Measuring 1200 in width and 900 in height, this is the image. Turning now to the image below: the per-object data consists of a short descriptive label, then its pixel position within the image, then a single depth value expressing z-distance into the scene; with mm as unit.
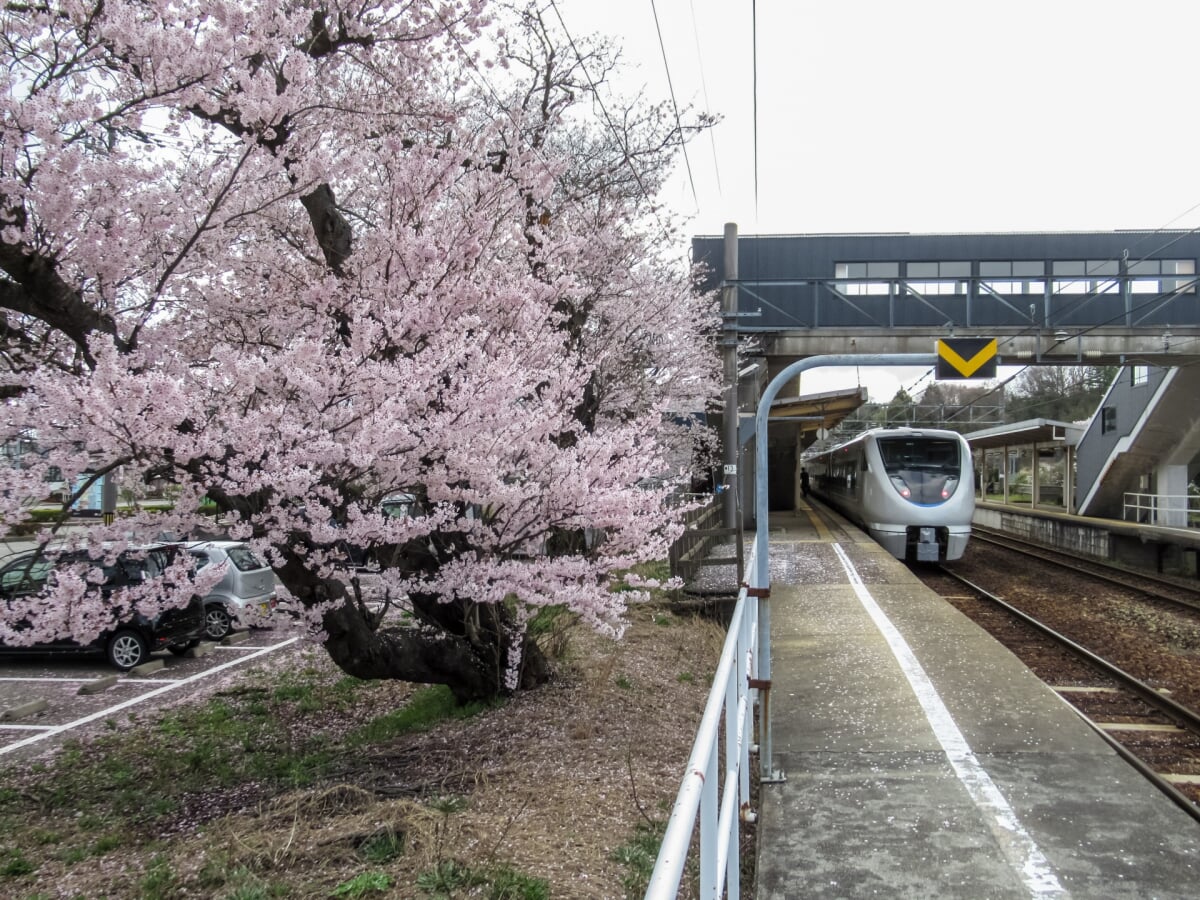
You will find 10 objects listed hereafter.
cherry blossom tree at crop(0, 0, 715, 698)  4613
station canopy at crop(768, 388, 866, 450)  18734
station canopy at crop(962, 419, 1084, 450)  25594
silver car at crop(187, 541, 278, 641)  12164
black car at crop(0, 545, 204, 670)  10289
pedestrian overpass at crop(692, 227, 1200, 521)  18375
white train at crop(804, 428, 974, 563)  17125
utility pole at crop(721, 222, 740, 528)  17562
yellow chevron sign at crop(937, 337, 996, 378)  6297
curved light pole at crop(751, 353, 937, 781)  5328
